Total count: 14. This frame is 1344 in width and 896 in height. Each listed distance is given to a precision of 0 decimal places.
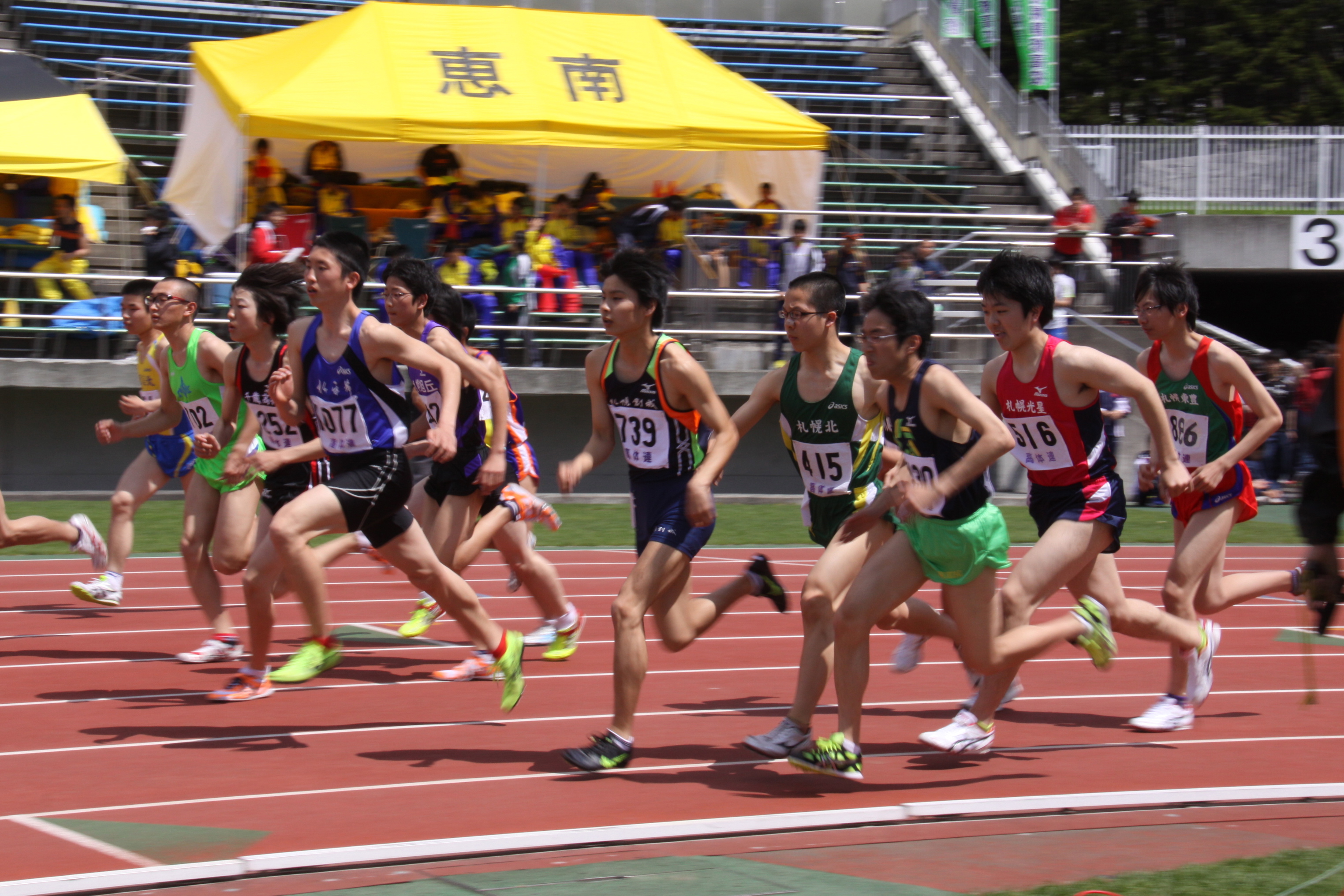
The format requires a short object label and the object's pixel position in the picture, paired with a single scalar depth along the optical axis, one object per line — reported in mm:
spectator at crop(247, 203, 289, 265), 35125
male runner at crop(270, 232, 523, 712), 13172
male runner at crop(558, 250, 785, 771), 11672
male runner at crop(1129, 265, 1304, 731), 13789
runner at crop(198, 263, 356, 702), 13297
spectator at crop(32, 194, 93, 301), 34531
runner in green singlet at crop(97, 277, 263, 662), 15641
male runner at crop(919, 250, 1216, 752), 12187
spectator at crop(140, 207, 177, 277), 35719
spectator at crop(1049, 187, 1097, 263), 41906
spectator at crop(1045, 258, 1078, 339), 39125
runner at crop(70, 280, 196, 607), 18516
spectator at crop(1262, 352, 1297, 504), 38281
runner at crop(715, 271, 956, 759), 11992
